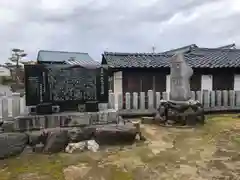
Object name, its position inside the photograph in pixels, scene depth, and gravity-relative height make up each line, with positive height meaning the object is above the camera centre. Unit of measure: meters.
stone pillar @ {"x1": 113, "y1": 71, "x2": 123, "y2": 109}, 13.97 +0.19
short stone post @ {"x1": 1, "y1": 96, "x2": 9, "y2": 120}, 8.52 -0.73
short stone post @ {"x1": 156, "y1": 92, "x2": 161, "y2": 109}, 11.84 -0.56
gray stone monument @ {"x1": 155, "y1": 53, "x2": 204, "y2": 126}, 9.31 -0.70
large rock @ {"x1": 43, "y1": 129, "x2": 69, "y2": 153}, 6.11 -1.40
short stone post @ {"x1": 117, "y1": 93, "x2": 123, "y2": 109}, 11.38 -0.67
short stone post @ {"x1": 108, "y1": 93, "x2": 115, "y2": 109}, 10.48 -0.58
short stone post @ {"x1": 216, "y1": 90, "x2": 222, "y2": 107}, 12.70 -0.56
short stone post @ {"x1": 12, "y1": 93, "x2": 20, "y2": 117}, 8.59 -0.67
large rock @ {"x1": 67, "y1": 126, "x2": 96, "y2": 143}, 6.53 -1.28
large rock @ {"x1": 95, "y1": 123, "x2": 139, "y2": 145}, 6.71 -1.35
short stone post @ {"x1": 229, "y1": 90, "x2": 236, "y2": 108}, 12.84 -0.68
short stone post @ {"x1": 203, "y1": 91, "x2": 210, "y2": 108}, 12.45 -0.65
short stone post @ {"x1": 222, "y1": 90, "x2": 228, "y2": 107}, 12.78 -0.65
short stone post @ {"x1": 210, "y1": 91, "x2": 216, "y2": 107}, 12.59 -0.61
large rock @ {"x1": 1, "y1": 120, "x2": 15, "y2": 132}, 6.91 -1.13
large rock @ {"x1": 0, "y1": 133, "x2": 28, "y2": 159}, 5.76 -1.40
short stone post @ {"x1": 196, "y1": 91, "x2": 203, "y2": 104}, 12.32 -0.54
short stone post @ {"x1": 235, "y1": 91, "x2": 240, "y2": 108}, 12.93 -0.73
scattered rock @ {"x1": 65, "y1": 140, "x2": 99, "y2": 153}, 6.15 -1.53
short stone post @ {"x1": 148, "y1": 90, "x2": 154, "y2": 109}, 11.69 -0.65
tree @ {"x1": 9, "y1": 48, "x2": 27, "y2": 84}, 34.18 +4.25
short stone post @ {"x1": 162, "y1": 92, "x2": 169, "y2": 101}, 11.80 -0.47
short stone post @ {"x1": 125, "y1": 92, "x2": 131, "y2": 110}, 11.63 -0.69
